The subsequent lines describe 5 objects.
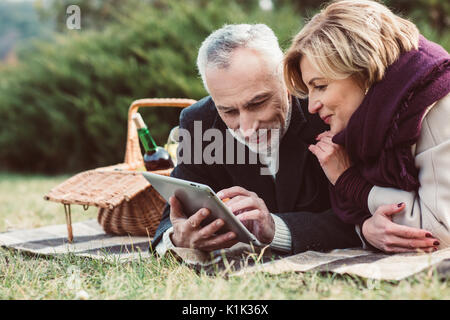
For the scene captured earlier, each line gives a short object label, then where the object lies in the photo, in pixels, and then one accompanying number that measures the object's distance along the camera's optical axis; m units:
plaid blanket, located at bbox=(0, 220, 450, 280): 2.06
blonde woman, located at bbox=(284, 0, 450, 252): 2.28
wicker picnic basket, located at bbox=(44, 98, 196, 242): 3.35
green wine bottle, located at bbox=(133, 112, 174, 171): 3.68
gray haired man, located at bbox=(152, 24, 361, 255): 2.61
